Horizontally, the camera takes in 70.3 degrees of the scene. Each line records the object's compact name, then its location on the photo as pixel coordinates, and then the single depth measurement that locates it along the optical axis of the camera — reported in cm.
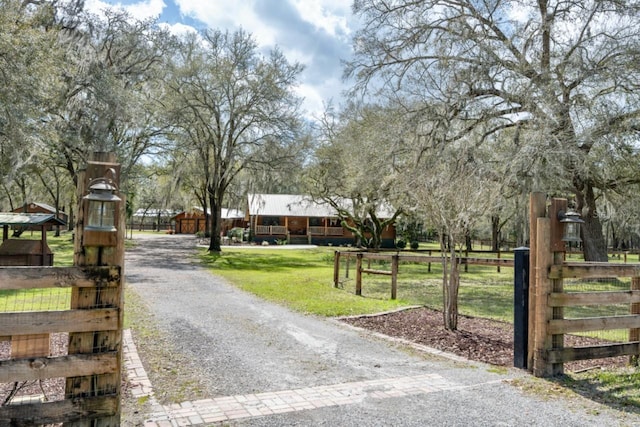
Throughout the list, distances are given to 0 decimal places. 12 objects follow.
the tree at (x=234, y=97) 1958
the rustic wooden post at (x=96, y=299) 281
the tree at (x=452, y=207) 642
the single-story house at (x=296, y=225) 3625
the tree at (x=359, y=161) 1294
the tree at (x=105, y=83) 1462
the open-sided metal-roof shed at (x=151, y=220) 6431
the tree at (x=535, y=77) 1070
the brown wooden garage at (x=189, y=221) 5269
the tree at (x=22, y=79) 916
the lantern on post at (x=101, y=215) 282
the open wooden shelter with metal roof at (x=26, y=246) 1005
